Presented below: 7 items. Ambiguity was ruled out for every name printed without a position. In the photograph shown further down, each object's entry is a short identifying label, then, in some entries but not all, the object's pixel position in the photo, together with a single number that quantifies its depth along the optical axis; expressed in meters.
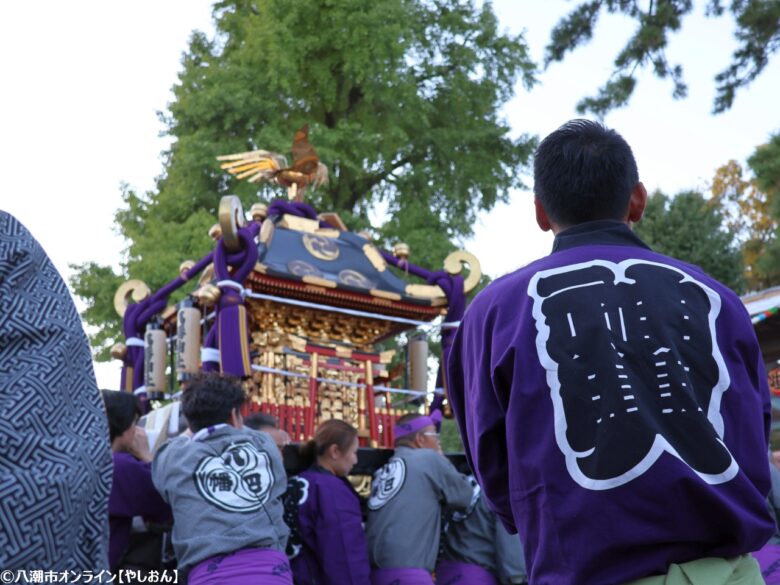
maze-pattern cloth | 1.33
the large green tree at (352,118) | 15.62
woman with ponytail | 4.47
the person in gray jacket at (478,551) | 5.18
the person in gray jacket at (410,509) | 4.85
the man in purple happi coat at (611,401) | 1.67
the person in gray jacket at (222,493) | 3.71
